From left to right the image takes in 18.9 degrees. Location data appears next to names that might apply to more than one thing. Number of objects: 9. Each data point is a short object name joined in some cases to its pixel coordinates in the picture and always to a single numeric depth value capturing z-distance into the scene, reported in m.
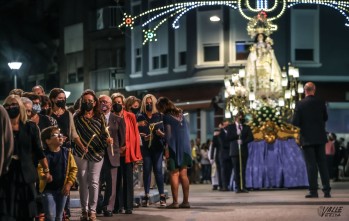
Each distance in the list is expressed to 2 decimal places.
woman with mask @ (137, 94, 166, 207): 18.73
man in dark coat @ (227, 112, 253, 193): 24.77
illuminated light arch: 25.12
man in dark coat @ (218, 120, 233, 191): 26.20
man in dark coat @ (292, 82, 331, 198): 18.83
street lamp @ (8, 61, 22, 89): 35.25
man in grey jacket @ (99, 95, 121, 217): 16.03
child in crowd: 12.43
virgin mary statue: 28.72
